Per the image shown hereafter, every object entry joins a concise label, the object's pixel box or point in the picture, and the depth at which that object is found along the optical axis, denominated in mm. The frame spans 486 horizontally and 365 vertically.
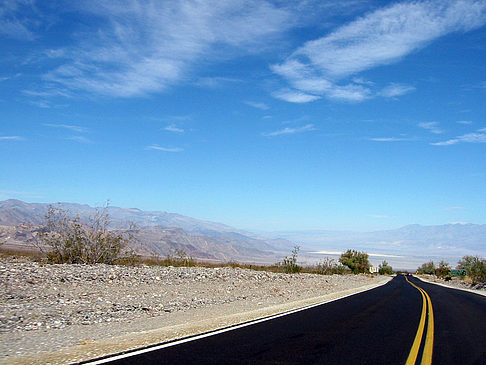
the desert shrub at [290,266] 45438
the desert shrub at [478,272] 50906
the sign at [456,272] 92338
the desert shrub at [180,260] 36750
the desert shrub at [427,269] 129587
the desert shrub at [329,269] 57906
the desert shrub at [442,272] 93619
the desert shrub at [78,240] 27141
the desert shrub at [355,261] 89238
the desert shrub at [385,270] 115662
